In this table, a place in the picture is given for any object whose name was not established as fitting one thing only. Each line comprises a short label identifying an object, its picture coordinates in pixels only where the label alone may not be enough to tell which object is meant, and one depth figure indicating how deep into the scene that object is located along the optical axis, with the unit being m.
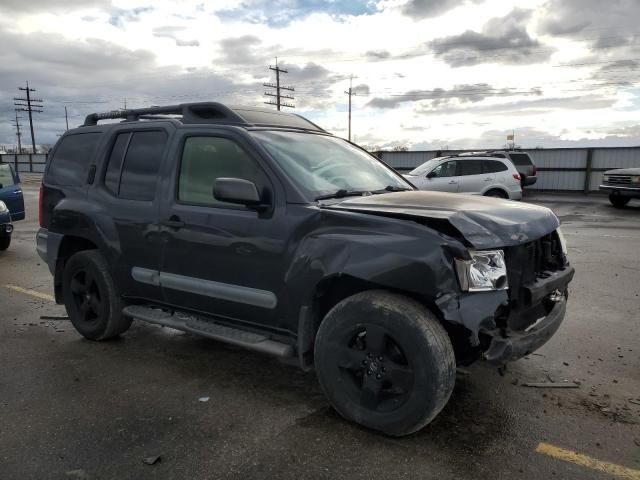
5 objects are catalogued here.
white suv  15.79
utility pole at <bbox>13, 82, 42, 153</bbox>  73.50
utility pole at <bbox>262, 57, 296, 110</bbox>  65.12
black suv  2.90
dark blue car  9.34
